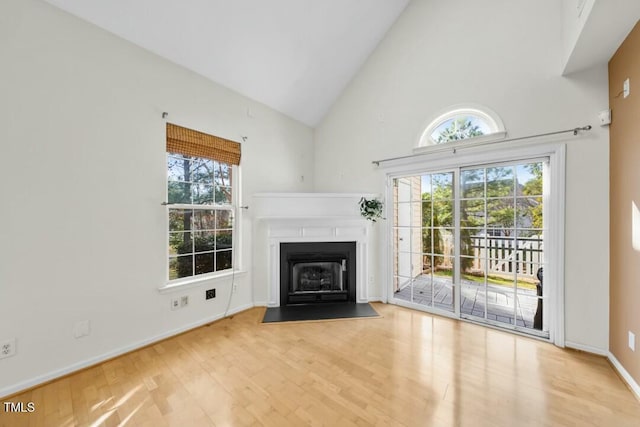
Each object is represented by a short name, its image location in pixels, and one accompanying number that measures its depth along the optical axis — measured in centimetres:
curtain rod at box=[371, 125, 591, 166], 228
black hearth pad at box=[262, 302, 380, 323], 310
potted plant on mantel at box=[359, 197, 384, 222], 347
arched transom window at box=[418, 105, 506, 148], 276
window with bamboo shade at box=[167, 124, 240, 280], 273
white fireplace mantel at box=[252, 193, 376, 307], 345
